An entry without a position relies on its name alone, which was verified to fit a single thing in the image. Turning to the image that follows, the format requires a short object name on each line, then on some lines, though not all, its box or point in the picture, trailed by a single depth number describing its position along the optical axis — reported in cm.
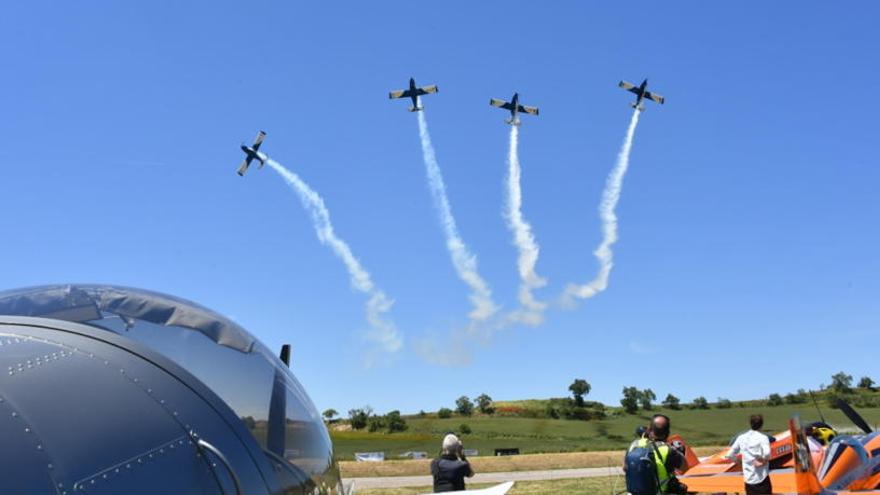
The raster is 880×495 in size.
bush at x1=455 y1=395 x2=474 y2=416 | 9950
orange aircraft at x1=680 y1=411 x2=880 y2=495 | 1153
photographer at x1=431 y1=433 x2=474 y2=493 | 879
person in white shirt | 1116
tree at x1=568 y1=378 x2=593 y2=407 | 10194
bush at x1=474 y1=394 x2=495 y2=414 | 10088
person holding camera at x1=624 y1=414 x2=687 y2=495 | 877
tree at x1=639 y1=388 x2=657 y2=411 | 10302
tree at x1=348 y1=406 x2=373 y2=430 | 8238
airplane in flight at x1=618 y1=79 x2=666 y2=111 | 5209
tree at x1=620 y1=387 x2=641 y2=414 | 10031
